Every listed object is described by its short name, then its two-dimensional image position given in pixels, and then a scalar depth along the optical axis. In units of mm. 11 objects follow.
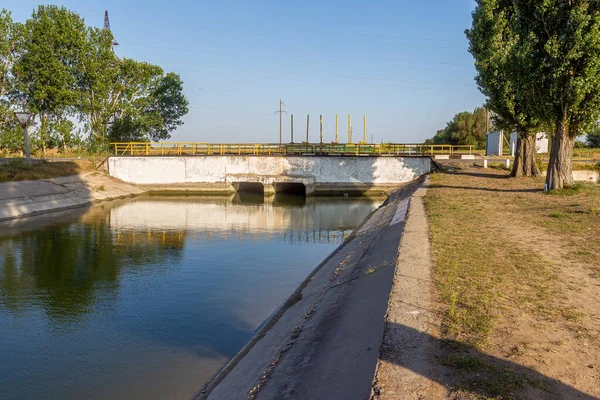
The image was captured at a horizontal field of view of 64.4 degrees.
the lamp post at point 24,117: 33094
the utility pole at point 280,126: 86044
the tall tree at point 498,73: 29281
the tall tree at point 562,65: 20562
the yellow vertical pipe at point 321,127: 76950
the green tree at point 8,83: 46406
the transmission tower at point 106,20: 71688
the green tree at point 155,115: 58500
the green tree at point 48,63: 49031
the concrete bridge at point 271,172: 44750
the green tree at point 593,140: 59781
